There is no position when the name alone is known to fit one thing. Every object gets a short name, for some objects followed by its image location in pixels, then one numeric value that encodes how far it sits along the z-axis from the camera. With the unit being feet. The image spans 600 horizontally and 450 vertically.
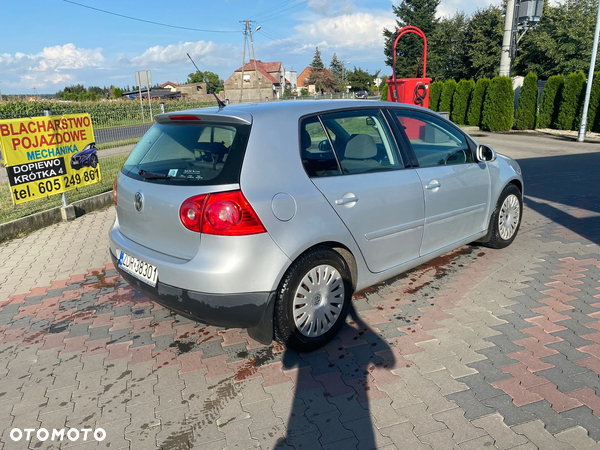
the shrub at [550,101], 62.64
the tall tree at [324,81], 239.71
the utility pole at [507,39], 70.12
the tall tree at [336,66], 316.03
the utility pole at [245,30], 149.78
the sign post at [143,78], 55.26
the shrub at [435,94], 79.77
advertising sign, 20.58
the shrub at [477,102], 69.46
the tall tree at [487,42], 130.62
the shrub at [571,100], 59.26
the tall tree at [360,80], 265.91
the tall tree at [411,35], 165.07
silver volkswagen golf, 8.95
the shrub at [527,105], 64.39
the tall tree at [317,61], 291.15
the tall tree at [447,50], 149.59
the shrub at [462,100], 72.69
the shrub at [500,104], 65.62
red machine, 45.24
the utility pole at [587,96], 45.77
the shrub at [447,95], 76.18
